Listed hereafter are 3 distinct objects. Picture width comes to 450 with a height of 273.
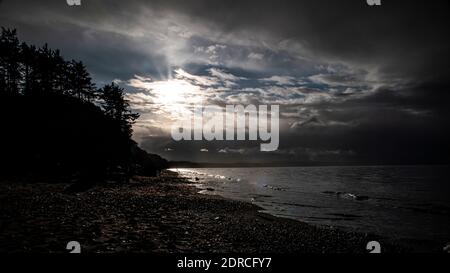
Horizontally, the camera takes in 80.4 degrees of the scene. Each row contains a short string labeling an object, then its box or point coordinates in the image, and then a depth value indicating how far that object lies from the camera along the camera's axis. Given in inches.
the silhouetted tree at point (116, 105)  2308.6
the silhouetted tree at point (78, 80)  2050.9
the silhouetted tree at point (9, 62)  1672.0
